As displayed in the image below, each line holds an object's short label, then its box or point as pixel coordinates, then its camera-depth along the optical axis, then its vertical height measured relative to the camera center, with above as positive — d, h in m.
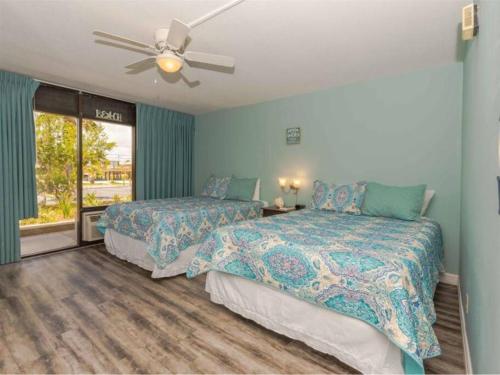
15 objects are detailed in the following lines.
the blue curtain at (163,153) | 4.88 +0.48
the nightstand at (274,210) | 3.97 -0.47
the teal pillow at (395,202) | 2.81 -0.24
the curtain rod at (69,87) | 3.75 +1.33
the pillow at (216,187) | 4.79 -0.16
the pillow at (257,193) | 4.71 -0.25
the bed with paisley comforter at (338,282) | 1.49 -0.69
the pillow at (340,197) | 3.22 -0.22
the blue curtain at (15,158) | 3.40 +0.24
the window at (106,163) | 4.49 +0.25
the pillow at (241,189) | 4.51 -0.18
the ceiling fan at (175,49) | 1.94 +1.03
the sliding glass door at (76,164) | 4.17 +0.23
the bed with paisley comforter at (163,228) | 3.03 -0.62
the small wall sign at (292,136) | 4.22 +0.68
